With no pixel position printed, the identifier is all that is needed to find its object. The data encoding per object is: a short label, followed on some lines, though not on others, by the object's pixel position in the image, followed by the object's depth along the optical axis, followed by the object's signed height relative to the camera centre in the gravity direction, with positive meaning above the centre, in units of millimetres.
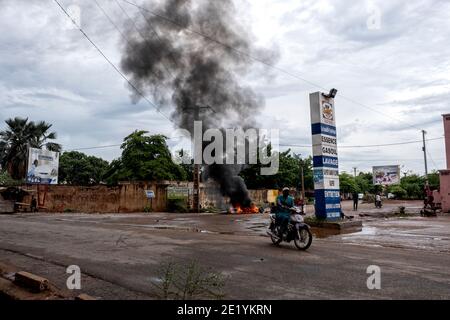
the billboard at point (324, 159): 15508 +1674
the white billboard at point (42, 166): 33219 +3186
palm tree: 38438 +6036
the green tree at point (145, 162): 40812 +4372
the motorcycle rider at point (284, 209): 9516 -224
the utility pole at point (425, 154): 37138 +4365
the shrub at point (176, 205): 31188 -322
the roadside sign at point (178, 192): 32156 +751
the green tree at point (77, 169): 58094 +4989
